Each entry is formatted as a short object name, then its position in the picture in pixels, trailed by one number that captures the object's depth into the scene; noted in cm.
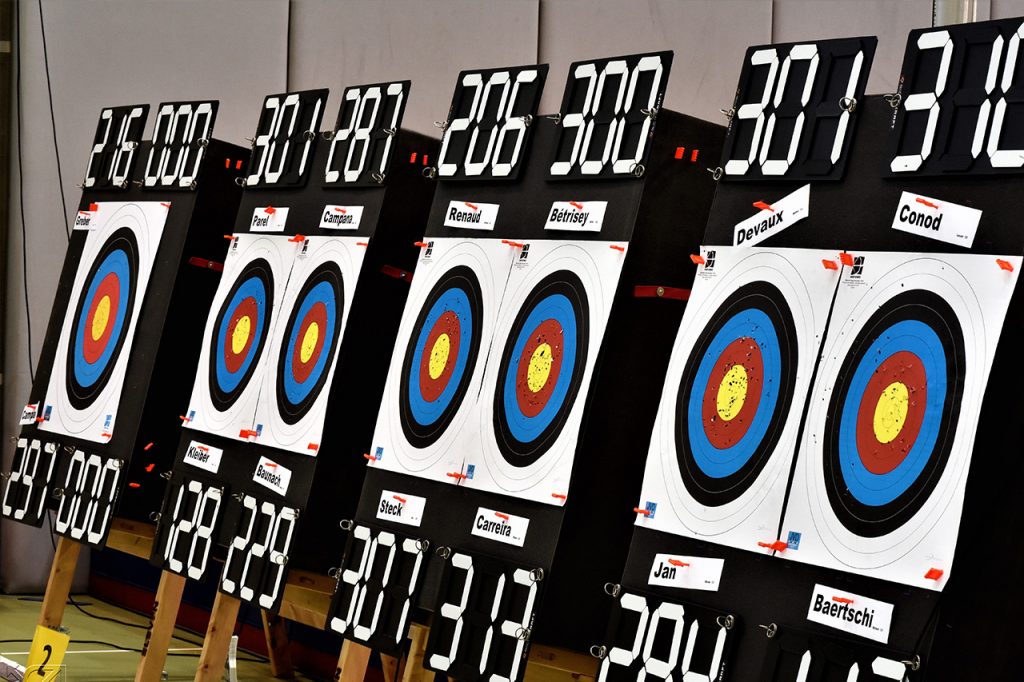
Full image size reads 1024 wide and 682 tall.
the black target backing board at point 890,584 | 434
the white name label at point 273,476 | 709
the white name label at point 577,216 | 587
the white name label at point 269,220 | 786
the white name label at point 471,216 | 643
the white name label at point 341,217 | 731
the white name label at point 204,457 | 766
